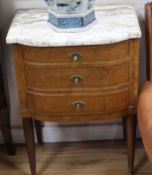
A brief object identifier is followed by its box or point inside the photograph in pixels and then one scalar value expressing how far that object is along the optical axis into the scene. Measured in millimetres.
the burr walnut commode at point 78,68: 1803
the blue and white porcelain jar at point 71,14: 1831
